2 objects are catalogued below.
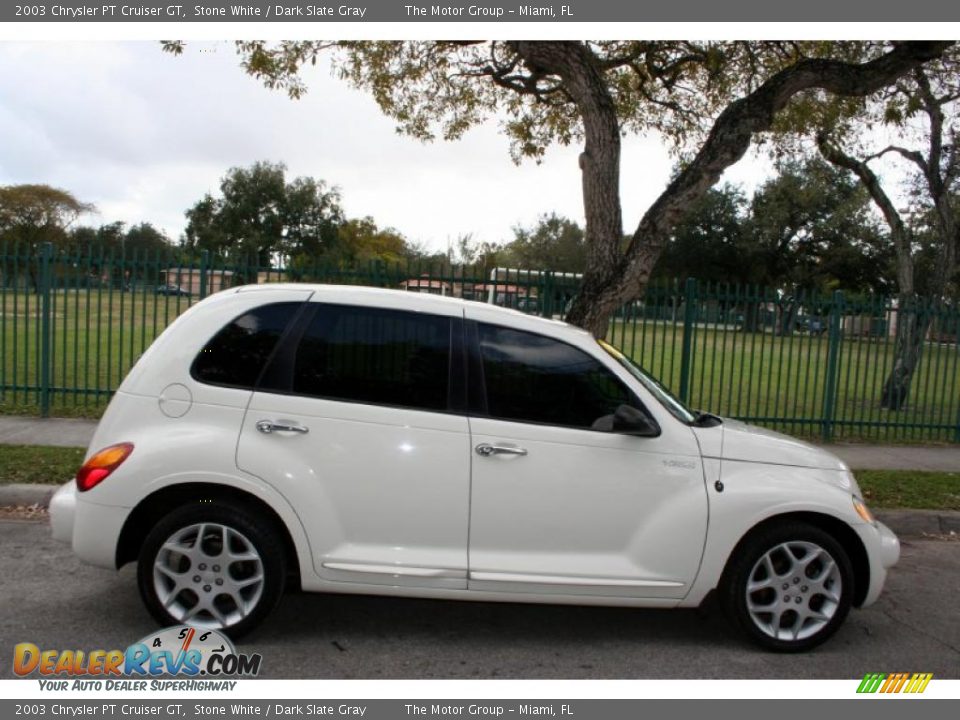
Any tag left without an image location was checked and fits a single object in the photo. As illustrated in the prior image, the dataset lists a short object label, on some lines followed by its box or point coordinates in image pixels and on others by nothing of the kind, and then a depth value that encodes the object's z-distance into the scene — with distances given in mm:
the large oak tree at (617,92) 7746
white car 3898
